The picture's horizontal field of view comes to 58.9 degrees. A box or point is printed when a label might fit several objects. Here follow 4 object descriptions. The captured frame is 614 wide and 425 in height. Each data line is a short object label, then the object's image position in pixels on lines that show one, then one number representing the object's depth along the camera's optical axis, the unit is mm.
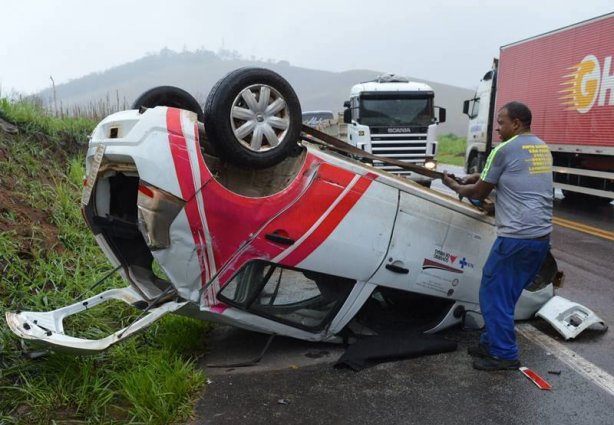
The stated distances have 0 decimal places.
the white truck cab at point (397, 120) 13062
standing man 3598
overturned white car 3168
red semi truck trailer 10194
